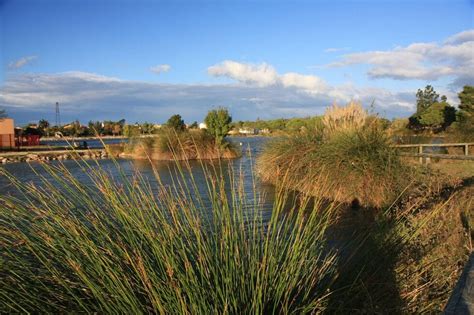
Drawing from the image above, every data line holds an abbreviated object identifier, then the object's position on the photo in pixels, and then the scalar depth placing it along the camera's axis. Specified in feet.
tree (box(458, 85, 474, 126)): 62.44
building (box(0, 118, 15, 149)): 119.55
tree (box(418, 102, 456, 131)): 137.79
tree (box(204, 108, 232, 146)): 94.44
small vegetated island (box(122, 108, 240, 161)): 84.48
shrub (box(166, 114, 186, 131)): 100.84
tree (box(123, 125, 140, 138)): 114.62
